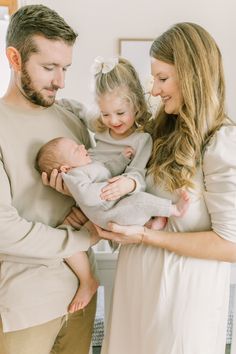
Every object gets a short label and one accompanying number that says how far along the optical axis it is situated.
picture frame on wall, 3.90
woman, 1.16
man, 1.23
